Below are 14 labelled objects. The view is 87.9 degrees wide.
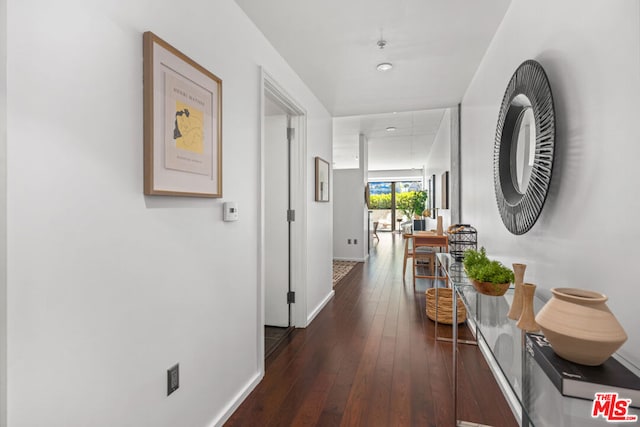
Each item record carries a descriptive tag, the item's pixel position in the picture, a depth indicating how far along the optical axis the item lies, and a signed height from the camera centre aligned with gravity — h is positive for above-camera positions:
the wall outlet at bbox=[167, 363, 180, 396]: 1.42 -0.73
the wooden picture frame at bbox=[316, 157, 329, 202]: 3.59 +0.34
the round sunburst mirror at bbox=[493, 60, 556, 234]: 1.42 +0.32
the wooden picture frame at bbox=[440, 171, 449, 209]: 4.85 +0.29
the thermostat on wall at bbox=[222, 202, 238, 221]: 1.83 -0.01
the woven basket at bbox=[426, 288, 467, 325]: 3.18 -0.97
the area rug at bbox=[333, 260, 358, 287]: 5.37 -1.09
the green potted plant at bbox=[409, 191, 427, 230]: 7.29 +0.02
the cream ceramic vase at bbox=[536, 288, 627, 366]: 0.78 -0.29
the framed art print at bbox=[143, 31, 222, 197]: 1.27 +0.37
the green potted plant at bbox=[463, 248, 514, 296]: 1.62 -0.34
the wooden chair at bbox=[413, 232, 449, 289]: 4.30 -0.44
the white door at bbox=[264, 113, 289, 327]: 3.21 -0.11
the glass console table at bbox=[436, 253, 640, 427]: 0.78 -0.48
